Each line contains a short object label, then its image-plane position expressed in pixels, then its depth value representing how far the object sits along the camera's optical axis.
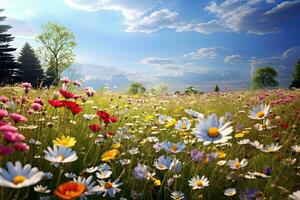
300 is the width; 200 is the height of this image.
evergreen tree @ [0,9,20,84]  24.69
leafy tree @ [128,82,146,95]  39.02
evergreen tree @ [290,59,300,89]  34.32
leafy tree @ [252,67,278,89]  43.30
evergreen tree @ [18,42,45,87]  25.75
